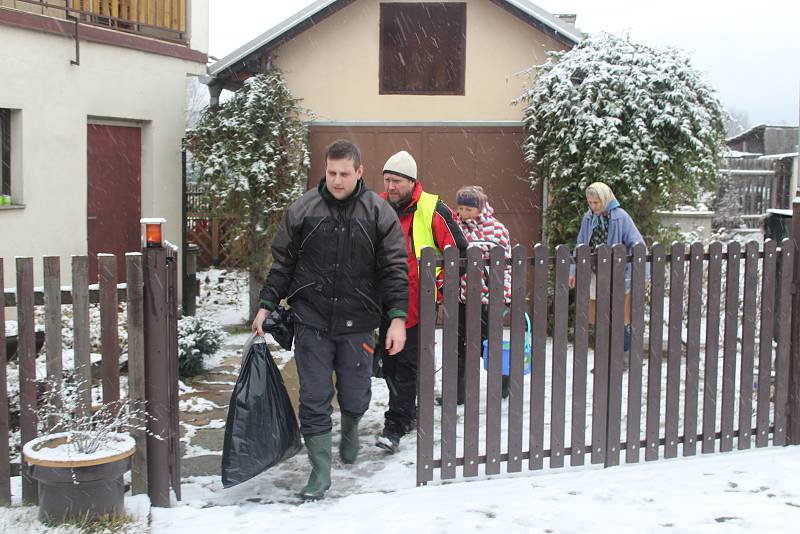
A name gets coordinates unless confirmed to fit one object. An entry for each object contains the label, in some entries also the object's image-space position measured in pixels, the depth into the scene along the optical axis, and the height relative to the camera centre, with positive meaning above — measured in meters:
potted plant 3.89 -1.11
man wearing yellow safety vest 5.43 -0.11
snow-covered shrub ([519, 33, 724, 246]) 8.59 +0.92
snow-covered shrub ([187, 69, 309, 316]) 9.55 +0.62
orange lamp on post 4.30 -0.08
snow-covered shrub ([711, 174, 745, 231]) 18.11 +0.31
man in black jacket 4.55 -0.31
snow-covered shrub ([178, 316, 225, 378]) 7.66 -1.12
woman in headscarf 7.36 +0.01
